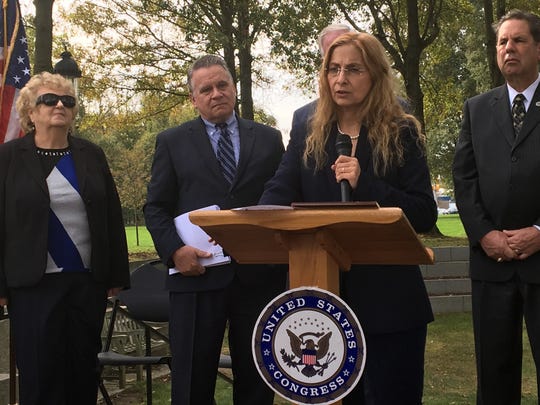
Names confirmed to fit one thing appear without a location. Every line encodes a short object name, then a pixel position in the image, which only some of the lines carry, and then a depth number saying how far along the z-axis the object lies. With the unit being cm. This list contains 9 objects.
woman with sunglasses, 379
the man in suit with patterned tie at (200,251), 352
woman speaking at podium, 272
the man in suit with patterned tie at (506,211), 376
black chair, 466
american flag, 564
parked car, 8262
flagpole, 485
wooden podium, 218
